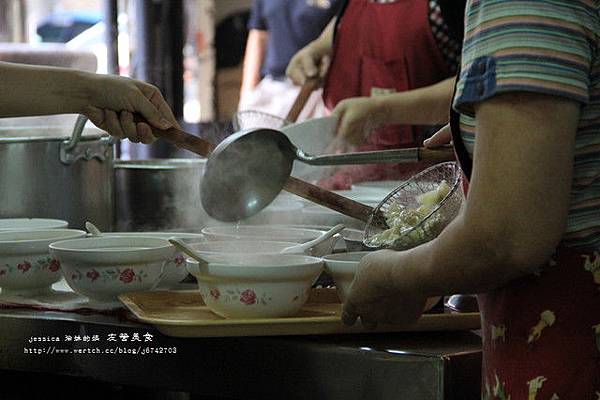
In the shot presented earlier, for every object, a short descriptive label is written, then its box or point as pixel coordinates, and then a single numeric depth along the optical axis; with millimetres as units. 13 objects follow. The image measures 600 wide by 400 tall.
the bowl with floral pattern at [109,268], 2178
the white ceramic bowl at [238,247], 2159
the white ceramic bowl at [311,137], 2844
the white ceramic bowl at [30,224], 2451
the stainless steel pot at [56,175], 2553
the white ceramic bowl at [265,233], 2284
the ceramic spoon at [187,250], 2048
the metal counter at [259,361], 1952
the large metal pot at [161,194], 2755
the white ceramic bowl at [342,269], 2053
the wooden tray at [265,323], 2022
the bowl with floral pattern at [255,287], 2021
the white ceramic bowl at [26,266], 2268
